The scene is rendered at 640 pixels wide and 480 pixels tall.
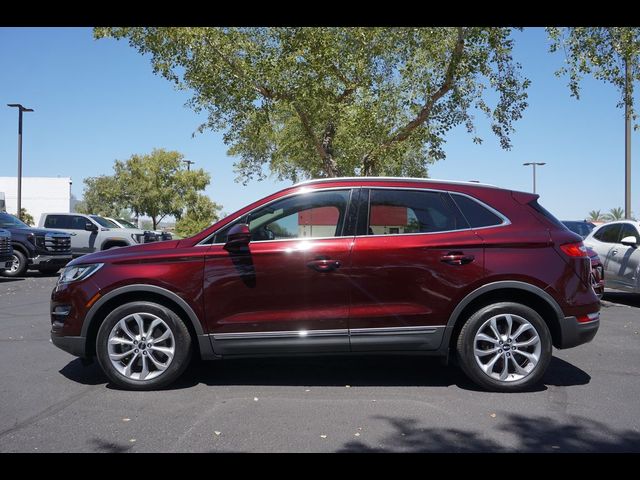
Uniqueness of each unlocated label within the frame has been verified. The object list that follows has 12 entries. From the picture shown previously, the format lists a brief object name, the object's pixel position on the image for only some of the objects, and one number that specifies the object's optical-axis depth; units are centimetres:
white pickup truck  1941
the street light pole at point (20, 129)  2703
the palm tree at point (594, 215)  5325
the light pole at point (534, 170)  4341
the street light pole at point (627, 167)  1675
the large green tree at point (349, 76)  1433
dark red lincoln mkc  506
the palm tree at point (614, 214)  4532
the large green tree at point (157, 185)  4541
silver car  1022
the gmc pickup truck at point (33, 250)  1628
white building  5716
